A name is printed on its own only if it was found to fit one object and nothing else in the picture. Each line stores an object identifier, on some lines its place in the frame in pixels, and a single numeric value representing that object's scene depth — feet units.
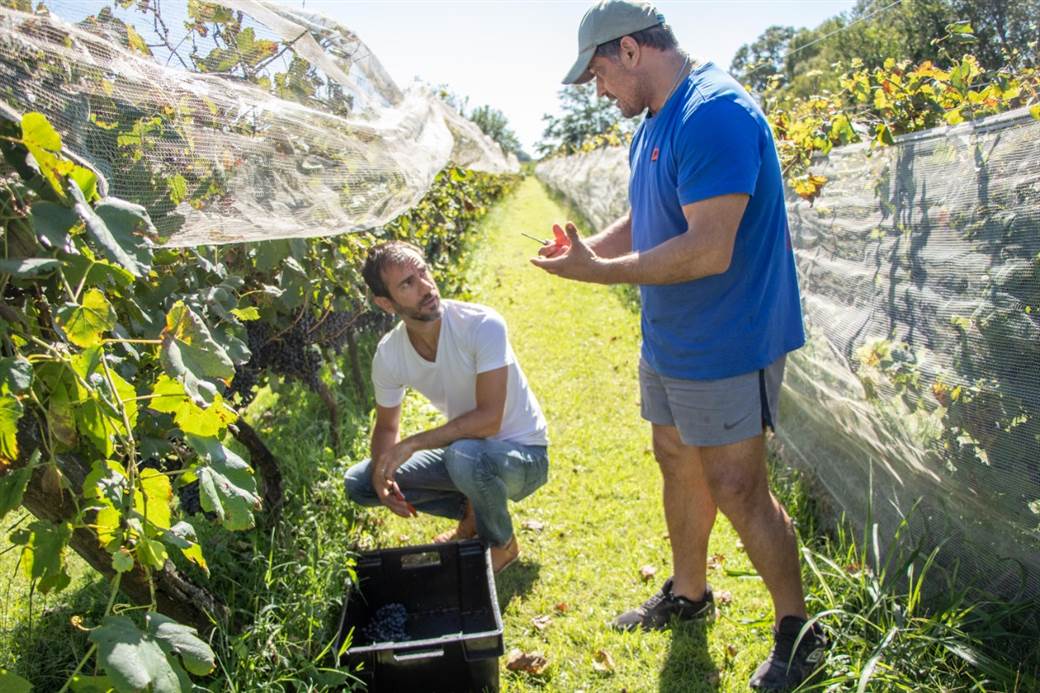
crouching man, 9.90
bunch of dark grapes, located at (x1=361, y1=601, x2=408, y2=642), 9.46
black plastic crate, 9.75
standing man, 7.22
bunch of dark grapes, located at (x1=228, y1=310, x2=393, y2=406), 10.59
